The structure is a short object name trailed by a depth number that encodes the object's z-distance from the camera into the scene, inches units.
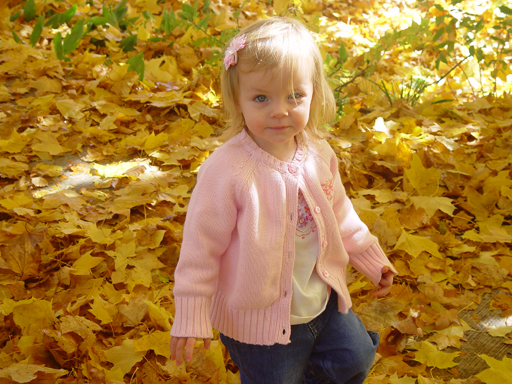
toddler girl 49.1
